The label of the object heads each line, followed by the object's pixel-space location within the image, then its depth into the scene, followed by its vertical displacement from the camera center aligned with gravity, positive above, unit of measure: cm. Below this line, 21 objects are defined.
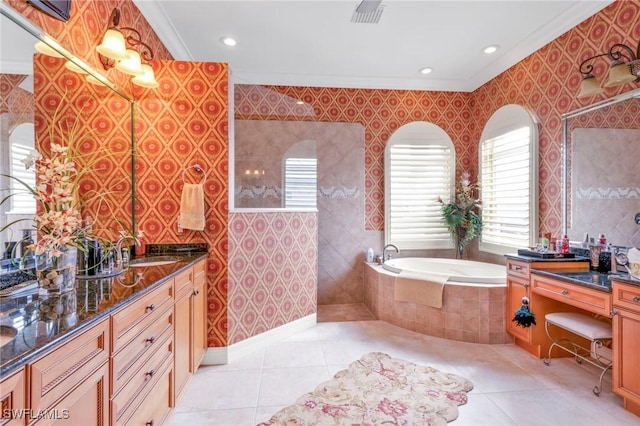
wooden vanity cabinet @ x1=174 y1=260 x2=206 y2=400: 198 -78
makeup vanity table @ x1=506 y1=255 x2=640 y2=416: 193 -66
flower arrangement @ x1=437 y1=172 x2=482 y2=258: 407 -2
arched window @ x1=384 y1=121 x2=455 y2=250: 431 +40
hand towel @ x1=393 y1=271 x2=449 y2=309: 309 -78
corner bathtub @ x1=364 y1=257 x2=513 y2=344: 297 -100
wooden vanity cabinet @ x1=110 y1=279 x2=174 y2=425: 125 -66
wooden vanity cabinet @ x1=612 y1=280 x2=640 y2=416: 190 -83
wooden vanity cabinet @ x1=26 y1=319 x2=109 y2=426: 84 -52
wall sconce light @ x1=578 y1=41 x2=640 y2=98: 228 +107
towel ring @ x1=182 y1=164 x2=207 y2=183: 259 +36
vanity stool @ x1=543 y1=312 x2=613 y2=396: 217 -88
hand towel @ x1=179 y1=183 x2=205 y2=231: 251 +5
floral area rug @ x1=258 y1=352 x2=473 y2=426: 189 -125
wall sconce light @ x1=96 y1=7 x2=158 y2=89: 192 +104
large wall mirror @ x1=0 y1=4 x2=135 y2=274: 137 +52
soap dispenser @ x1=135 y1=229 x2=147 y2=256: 249 -27
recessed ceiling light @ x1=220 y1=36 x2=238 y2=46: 323 +182
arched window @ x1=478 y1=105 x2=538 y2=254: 336 +38
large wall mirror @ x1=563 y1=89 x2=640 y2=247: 243 +35
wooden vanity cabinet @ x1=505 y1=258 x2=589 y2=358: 269 -80
